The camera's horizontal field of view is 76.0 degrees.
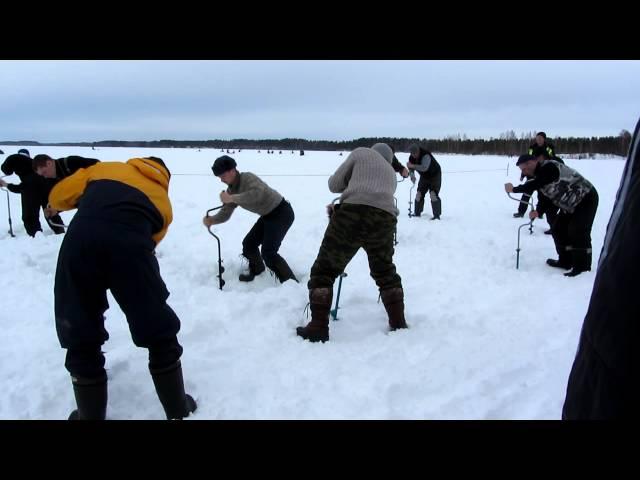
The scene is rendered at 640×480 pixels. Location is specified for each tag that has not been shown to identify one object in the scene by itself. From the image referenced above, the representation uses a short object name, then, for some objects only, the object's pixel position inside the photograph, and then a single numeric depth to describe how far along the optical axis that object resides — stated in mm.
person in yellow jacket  2299
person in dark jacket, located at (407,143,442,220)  9633
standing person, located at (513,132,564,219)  8461
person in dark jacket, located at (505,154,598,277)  5559
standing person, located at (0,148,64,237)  7785
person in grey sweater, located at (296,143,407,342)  3574
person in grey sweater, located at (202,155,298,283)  4930
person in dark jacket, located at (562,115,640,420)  776
